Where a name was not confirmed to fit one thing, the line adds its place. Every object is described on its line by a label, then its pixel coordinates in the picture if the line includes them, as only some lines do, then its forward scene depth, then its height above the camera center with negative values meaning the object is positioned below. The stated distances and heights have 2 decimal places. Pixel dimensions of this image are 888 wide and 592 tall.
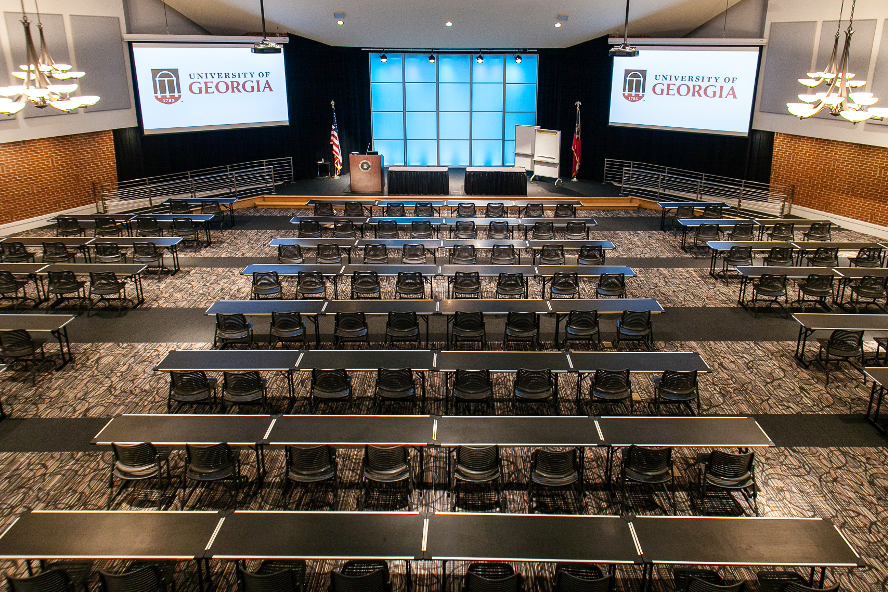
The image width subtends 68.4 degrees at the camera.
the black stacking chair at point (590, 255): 13.38 -2.55
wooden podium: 20.20 -1.34
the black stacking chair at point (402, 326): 10.30 -3.06
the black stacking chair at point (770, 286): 11.99 -2.86
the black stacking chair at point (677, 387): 8.58 -3.33
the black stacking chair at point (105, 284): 11.96 -2.77
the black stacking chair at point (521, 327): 10.24 -3.06
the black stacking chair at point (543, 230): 15.25 -2.33
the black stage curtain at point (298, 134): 19.80 -0.18
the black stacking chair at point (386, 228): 15.05 -2.25
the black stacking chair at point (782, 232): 14.98 -2.36
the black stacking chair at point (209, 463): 7.09 -3.56
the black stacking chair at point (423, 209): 16.73 -2.05
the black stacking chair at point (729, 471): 7.00 -3.62
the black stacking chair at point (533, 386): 8.52 -3.30
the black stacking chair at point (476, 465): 7.02 -3.57
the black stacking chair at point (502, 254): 13.41 -2.54
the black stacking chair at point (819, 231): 15.18 -2.37
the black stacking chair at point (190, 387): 8.60 -3.32
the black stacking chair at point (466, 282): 11.74 -2.71
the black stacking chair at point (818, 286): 11.93 -2.85
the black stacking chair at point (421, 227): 14.92 -2.21
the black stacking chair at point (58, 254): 13.67 -2.55
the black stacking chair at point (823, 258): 13.47 -2.63
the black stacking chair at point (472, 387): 8.52 -3.30
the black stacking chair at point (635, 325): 10.43 -3.08
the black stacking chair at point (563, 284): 11.73 -2.75
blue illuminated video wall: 24.50 +0.76
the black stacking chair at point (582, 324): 10.32 -3.05
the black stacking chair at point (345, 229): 14.87 -2.25
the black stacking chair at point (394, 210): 16.83 -2.06
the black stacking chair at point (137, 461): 7.05 -3.54
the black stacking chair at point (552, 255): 13.40 -2.54
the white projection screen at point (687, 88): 19.05 +1.15
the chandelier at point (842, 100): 10.03 +0.45
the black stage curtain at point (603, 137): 19.88 -0.31
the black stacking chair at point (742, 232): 15.16 -2.38
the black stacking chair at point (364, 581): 5.40 -3.66
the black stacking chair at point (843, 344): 9.85 -3.20
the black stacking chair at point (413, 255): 13.41 -2.54
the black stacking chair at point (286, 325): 10.27 -3.03
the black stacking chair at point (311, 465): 7.09 -3.59
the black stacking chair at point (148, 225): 15.77 -2.29
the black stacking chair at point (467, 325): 10.30 -3.05
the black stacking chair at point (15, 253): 13.76 -2.55
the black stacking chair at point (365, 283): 11.85 -2.74
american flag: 21.69 -0.68
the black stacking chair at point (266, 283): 12.00 -2.78
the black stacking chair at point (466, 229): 14.91 -2.26
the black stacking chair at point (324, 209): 16.58 -2.00
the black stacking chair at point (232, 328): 10.20 -3.04
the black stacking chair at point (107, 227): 15.55 -2.29
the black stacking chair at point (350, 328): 10.29 -3.08
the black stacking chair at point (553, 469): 7.02 -3.61
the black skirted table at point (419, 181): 19.69 -1.56
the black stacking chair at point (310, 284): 11.88 -2.75
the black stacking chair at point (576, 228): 15.30 -2.29
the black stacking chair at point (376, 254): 13.56 -2.54
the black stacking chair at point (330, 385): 8.56 -3.28
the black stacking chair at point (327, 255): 13.71 -2.60
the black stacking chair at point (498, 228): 15.08 -2.26
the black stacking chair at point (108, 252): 13.77 -2.54
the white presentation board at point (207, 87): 19.03 +1.25
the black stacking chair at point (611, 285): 11.92 -2.81
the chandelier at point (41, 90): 9.80 +0.62
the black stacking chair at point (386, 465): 7.09 -3.59
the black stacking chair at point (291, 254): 13.55 -2.54
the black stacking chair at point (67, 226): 15.42 -2.24
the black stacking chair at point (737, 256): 13.55 -2.61
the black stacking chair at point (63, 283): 11.90 -2.74
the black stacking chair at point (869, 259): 13.01 -2.57
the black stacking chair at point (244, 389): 8.62 -3.36
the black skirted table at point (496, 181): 20.06 -1.60
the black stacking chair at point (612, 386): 8.55 -3.31
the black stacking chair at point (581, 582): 5.35 -3.66
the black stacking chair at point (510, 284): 11.68 -2.73
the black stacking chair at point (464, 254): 13.33 -2.51
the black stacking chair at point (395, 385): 8.59 -3.31
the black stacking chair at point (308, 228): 15.09 -2.24
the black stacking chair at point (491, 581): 5.35 -3.66
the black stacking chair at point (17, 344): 9.73 -3.13
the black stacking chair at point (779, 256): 13.46 -2.60
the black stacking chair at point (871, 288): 11.77 -2.86
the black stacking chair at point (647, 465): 7.07 -3.59
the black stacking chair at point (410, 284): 11.66 -2.71
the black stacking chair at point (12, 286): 11.88 -2.80
